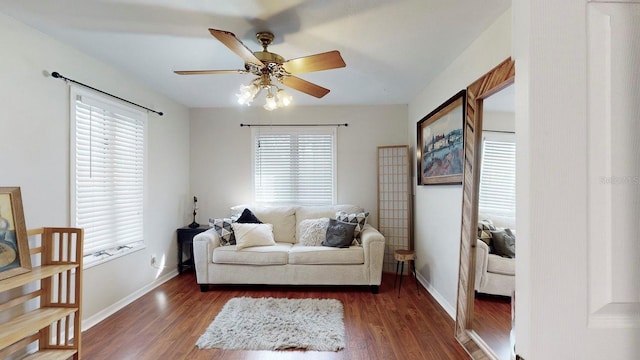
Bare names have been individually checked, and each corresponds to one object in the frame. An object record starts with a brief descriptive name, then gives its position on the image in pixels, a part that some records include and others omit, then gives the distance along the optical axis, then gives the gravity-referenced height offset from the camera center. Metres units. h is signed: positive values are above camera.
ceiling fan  1.90 +0.82
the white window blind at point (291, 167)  4.29 +0.19
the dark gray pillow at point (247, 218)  3.74 -0.50
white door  0.49 +0.01
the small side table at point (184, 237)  3.91 -0.78
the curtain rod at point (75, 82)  2.24 +0.81
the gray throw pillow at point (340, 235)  3.37 -0.64
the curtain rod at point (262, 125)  4.28 +0.80
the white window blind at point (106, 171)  2.50 +0.08
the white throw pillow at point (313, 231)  3.56 -0.65
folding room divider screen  3.91 -0.28
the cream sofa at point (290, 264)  3.24 -0.96
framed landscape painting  2.52 +0.37
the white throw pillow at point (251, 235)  3.38 -0.66
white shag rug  2.21 -1.25
